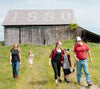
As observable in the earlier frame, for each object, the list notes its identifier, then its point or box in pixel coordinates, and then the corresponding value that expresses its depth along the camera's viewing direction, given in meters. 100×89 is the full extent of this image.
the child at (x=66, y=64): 6.82
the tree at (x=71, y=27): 25.93
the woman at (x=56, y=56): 6.63
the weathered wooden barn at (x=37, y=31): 26.56
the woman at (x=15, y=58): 7.79
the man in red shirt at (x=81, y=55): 6.23
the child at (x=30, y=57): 10.77
